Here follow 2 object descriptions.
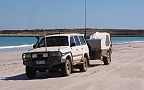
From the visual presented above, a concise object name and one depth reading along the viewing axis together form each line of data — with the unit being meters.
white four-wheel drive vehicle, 18.92
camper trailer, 24.75
